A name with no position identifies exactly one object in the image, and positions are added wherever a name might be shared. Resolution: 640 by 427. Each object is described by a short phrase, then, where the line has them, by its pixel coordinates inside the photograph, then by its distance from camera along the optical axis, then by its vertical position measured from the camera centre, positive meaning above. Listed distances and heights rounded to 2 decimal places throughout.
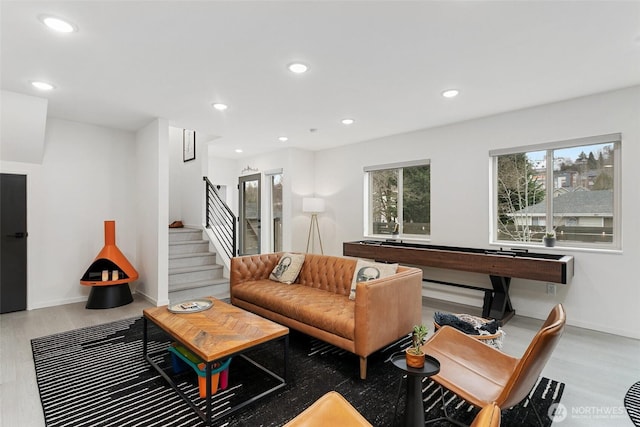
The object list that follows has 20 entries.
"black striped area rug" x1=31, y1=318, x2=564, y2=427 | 2.04 -1.28
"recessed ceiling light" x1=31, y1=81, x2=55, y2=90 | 3.16 +1.31
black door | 4.06 -0.35
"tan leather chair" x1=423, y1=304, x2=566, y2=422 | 1.44 -0.89
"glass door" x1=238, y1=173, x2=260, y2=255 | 7.22 +0.02
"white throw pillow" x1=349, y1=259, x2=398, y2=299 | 3.05 -0.56
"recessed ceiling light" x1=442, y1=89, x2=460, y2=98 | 3.32 +1.28
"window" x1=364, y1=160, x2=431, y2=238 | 5.00 +0.25
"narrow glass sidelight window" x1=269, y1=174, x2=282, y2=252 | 6.80 +0.06
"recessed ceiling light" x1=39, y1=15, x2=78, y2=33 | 2.08 +1.29
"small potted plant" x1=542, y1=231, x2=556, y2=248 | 3.75 -0.30
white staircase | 4.82 -0.87
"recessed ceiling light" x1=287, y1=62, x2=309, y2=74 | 2.74 +1.28
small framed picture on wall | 6.21 +1.40
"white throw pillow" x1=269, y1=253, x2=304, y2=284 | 3.99 -0.69
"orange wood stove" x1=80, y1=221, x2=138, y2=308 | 4.26 -0.83
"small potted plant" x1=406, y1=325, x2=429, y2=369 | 1.69 -0.74
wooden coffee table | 2.03 -0.85
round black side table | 1.71 -0.99
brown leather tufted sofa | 2.51 -0.86
